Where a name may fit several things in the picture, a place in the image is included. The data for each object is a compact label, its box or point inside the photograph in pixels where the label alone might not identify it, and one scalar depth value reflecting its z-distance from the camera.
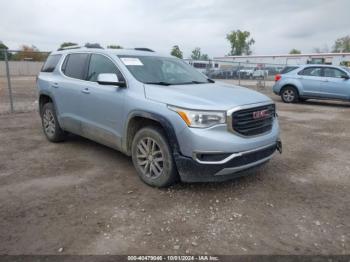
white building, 44.66
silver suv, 3.50
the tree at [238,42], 83.31
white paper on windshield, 4.48
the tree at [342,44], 79.40
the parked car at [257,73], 23.43
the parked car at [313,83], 12.20
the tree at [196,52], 82.53
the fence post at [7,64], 8.78
